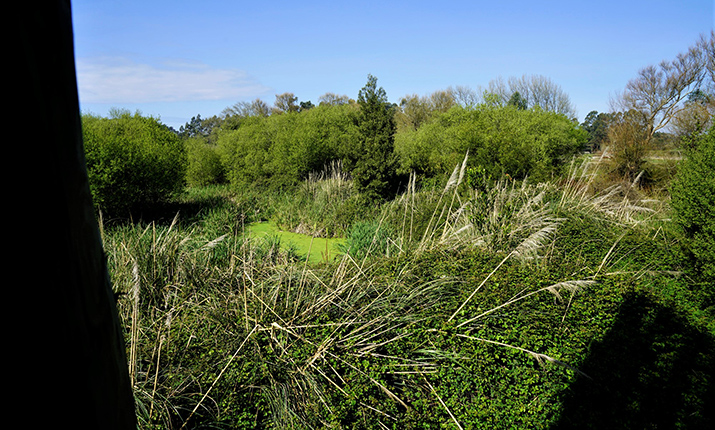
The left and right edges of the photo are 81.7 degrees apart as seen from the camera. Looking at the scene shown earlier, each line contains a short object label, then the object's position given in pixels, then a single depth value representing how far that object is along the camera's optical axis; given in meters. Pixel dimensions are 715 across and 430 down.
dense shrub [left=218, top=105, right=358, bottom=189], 13.32
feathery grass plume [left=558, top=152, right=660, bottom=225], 6.95
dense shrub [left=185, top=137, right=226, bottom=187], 16.06
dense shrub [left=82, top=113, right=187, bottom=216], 8.48
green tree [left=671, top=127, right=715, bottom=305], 4.23
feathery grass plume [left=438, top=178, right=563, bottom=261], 5.21
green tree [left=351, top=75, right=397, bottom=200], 11.23
